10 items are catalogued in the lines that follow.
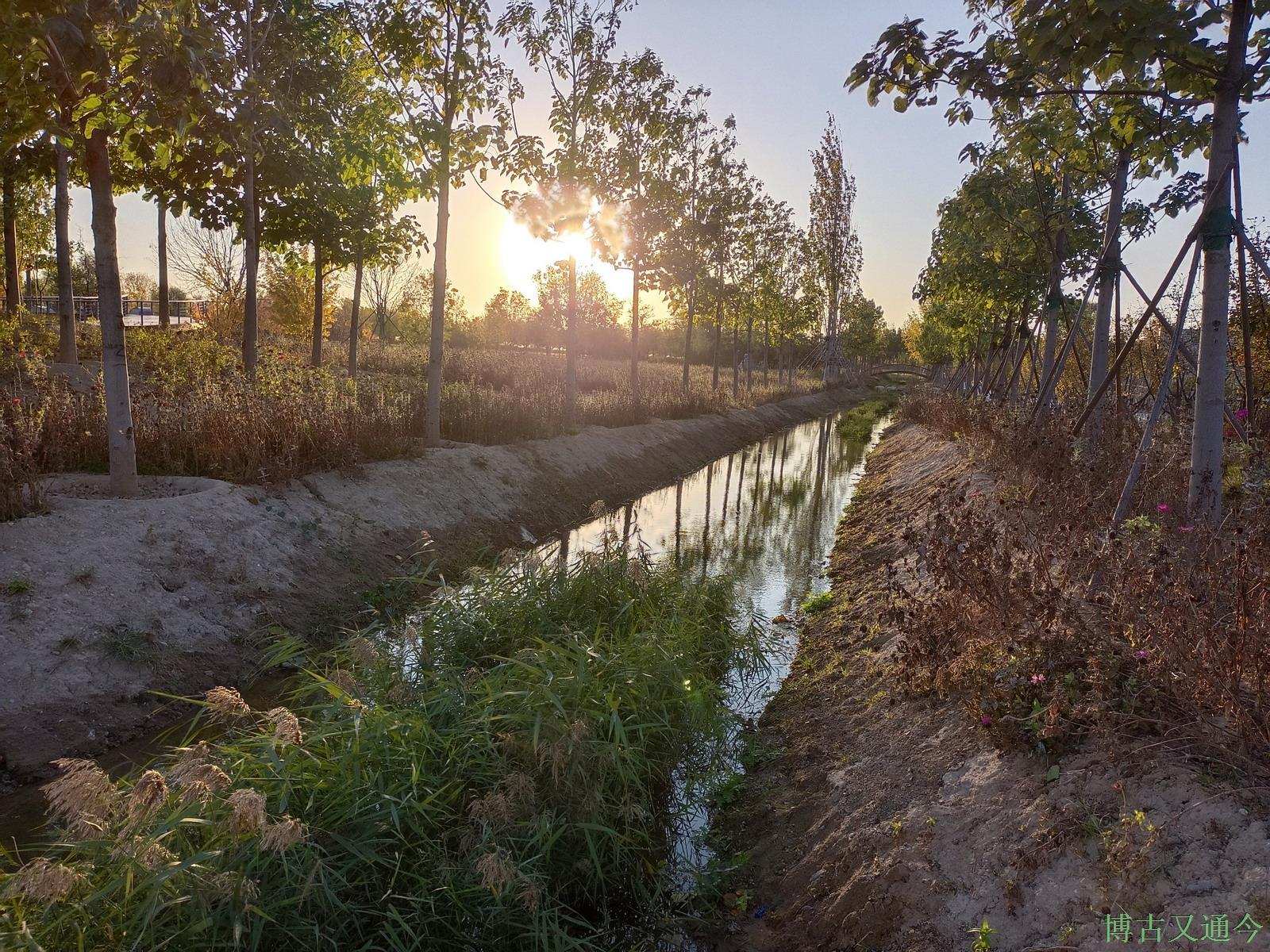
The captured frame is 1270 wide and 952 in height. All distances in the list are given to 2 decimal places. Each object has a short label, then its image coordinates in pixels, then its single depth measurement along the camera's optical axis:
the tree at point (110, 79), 5.07
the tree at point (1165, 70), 4.03
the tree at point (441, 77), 10.26
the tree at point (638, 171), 15.88
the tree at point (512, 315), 68.94
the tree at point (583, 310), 57.31
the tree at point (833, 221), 39.72
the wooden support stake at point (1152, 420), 4.89
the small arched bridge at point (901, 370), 78.31
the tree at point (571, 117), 13.27
